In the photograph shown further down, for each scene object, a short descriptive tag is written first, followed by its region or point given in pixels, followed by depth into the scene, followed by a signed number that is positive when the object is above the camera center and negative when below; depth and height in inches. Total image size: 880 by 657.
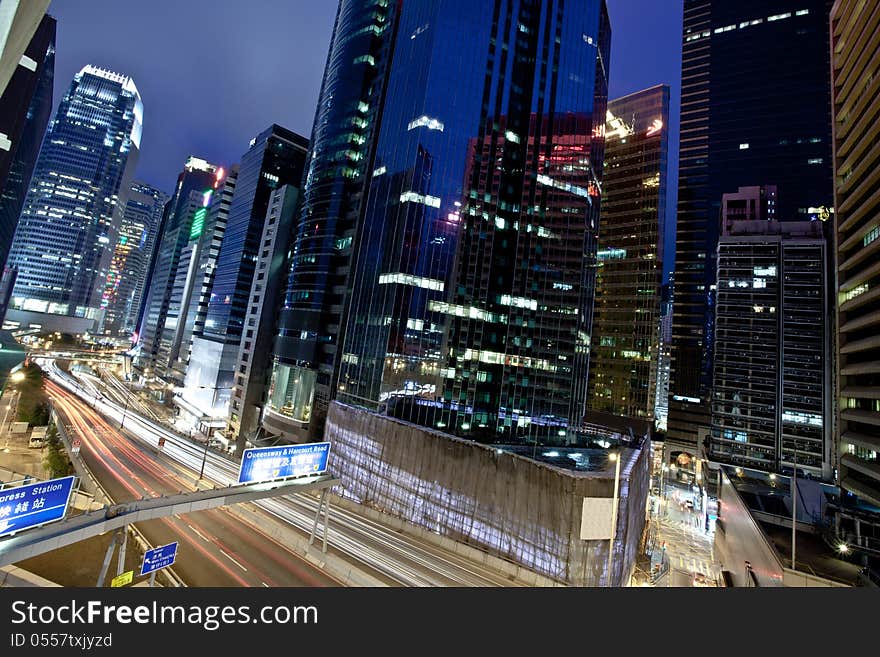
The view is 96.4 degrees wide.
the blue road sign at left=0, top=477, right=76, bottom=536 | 572.7 -288.8
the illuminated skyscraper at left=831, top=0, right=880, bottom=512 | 1402.6 +662.6
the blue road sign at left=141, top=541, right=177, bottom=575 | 730.8 -430.6
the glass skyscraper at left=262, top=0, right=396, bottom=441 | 2758.4 +995.5
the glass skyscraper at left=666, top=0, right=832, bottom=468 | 4783.5 +3435.8
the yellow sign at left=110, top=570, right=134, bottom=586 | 721.1 -477.5
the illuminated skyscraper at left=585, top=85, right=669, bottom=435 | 4522.6 +1475.3
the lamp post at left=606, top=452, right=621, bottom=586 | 958.7 -321.3
